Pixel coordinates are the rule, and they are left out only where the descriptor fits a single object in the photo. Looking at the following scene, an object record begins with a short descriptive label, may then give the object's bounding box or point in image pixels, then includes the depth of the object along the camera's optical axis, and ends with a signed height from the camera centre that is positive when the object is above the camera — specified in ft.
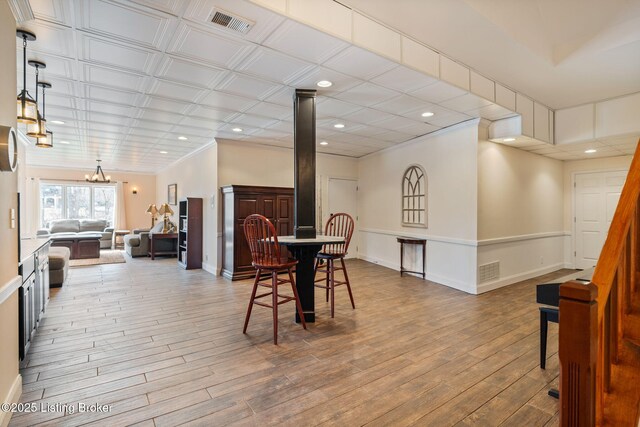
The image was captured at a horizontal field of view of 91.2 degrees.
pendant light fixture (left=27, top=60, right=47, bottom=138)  10.82 +2.85
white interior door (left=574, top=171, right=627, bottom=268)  19.97 +0.01
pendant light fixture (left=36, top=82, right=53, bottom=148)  11.18 +3.01
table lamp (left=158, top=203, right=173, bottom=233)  27.25 -0.28
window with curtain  33.55 +0.96
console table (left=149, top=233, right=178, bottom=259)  26.66 -2.69
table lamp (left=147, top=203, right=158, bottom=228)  31.71 -0.23
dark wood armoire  18.58 -0.28
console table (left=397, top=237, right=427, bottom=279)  18.69 -2.19
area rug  23.39 -4.02
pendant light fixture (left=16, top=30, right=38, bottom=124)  9.19 +3.19
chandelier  30.50 +3.33
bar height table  11.26 -2.43
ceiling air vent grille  7.59 +4.74
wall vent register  15.96 -3.26
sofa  31.40 -1.79
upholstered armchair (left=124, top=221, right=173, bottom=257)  27.25 -3.00
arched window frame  19.03 +0.78
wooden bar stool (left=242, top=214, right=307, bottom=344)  9.84 -1.53
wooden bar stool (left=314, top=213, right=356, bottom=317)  12.33 -1.81
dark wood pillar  11.59 +1.76
